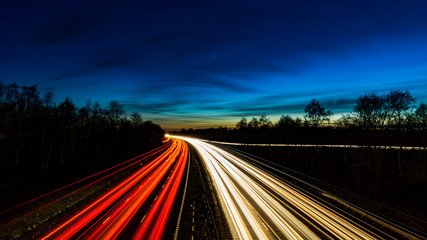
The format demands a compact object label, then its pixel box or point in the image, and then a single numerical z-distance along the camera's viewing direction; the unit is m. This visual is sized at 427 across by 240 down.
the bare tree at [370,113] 30.03
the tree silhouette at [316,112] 48.59
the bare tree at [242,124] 128.00
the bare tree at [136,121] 84.56
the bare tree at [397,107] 28.50
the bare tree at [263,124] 97.51
